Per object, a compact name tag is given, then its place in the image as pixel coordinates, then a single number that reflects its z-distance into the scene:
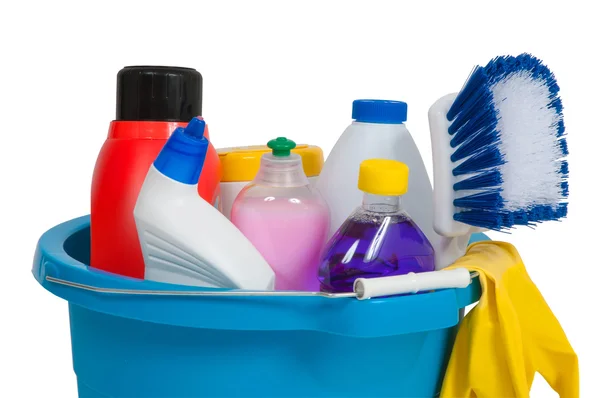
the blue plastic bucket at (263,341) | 0.94
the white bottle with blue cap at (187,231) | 0.97
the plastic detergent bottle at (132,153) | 1.04
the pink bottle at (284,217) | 1.03
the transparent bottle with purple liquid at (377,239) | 0.98
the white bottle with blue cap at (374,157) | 1.05
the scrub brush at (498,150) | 0.99
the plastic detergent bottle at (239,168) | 1.10
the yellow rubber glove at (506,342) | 0.98
